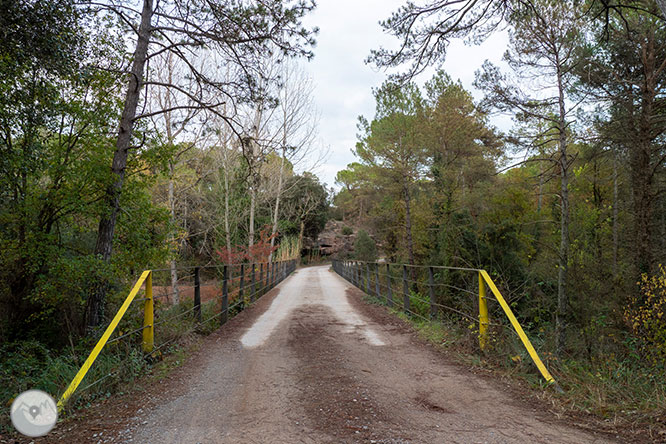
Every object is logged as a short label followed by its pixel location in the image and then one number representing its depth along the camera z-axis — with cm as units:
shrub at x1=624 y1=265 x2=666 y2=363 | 546
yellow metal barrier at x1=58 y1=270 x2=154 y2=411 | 303
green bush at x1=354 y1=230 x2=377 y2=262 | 3136
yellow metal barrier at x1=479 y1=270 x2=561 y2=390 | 352
